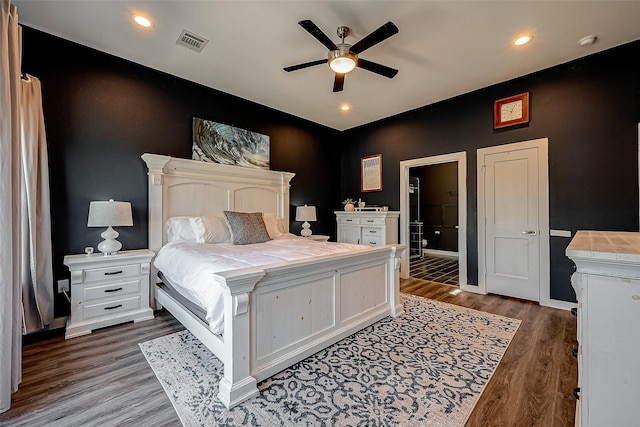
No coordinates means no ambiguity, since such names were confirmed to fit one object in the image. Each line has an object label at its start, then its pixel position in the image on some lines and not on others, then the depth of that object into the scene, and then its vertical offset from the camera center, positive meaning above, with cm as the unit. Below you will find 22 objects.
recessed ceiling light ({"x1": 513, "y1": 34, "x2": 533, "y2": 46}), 263 +171
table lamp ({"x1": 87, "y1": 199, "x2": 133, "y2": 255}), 256 -4
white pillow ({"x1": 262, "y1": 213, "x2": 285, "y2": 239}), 376 -16
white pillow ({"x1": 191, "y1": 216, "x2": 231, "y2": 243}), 313 -19
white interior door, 338 -9
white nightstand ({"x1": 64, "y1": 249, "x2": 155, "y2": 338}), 246 -73
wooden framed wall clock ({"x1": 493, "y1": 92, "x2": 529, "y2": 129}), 342 +133
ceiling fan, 203 +138
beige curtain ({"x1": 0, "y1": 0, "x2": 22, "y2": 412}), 148 +3
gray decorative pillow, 316 -18
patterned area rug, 151 -113
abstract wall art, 361 +99
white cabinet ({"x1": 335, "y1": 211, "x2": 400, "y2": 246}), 444 -25
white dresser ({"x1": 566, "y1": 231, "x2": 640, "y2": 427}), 88 -42
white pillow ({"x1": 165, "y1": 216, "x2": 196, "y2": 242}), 318 -19
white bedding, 176 -37
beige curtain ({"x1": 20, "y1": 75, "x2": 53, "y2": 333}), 226 -2
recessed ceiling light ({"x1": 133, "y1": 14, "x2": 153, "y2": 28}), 236 +174
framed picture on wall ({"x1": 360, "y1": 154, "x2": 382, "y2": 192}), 507 +78
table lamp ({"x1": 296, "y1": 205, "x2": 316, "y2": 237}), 455 -3
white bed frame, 163 -65
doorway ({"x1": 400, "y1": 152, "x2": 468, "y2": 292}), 397 +13
